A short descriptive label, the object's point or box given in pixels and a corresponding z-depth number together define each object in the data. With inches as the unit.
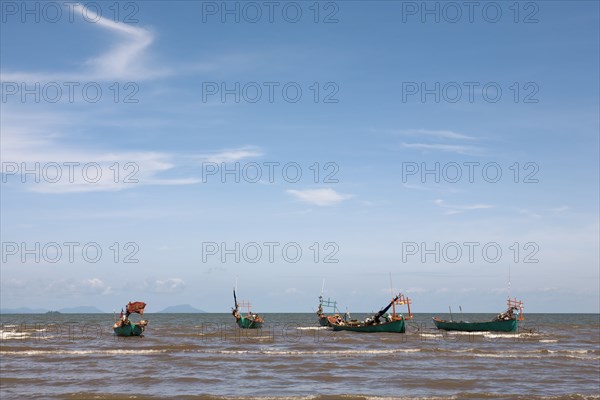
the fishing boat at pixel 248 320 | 3484.3
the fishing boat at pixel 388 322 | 2669.0
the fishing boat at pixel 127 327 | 2538.4
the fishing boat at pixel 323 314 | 3276.1
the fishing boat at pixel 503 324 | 2881.4
